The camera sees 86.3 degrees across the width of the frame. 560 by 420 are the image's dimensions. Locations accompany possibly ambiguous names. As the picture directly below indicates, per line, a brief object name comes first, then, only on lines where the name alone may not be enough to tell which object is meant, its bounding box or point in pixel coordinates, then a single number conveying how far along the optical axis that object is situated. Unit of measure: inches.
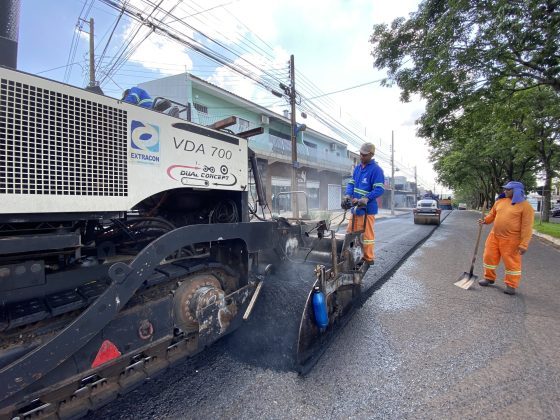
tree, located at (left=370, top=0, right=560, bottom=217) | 262.2
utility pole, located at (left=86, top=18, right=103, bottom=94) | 422.3
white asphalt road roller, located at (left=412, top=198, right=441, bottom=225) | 663.1
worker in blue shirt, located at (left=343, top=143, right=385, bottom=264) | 160.9
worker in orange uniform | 181.5
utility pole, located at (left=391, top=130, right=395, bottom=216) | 1073.5
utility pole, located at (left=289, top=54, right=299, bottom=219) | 517.0
